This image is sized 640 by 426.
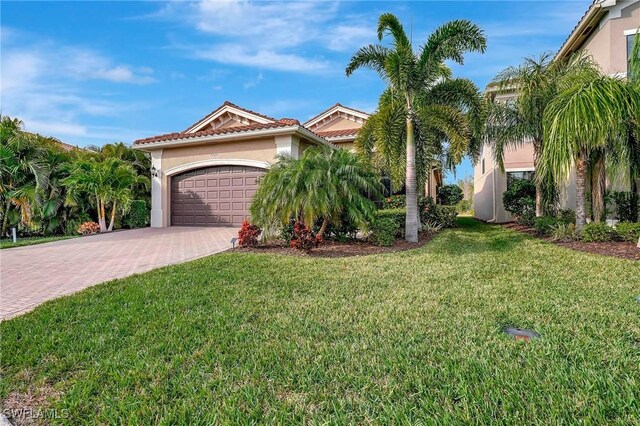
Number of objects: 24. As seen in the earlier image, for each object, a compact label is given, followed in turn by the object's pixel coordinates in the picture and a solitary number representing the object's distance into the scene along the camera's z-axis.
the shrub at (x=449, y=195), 29.64
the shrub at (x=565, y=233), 9.47
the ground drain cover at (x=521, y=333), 3.28
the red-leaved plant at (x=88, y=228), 13.41
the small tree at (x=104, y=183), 13.31
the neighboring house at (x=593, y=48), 12.59
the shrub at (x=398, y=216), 10.80
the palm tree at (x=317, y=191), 8.26
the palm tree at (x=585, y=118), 7.54
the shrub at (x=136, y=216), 15.48
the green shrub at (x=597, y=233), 8.84
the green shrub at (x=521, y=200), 14.86
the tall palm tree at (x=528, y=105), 10.81
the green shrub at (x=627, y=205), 11.24
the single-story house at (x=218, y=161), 13.40
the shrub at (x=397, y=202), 14.49
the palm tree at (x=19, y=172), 12.52
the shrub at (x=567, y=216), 11.14
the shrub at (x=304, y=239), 8.49
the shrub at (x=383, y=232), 9.44
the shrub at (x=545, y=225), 10.55
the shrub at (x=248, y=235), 9.27
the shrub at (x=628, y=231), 8.56
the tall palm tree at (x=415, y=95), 9.26
